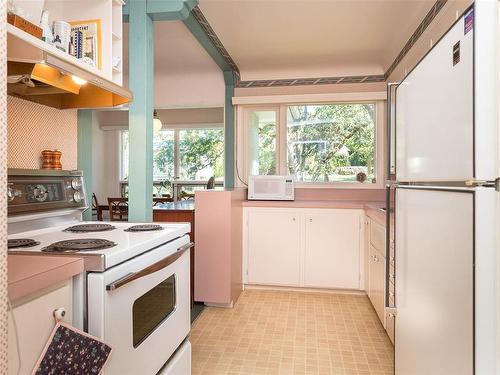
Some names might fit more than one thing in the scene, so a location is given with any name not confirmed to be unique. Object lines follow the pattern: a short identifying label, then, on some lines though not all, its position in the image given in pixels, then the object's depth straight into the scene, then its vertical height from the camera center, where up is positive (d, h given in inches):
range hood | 42.8 +17.3
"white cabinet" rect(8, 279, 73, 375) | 26.3 -11.9
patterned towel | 29.4 -15.9
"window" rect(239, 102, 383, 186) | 141.3 +19.3
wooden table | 108.6 -9.5
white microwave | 132.8 -0.7
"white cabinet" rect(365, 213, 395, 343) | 86.1 -24.8
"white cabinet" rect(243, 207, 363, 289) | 121.4 -22.7
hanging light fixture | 149.9 +27.8
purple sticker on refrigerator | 33.8 +17.2
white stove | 37.4 -10.7
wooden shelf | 39.8 +17.7
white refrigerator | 32.7 -2.0
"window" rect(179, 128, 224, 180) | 257.1 +25.4
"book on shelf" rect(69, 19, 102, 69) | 58.4 +26.0
